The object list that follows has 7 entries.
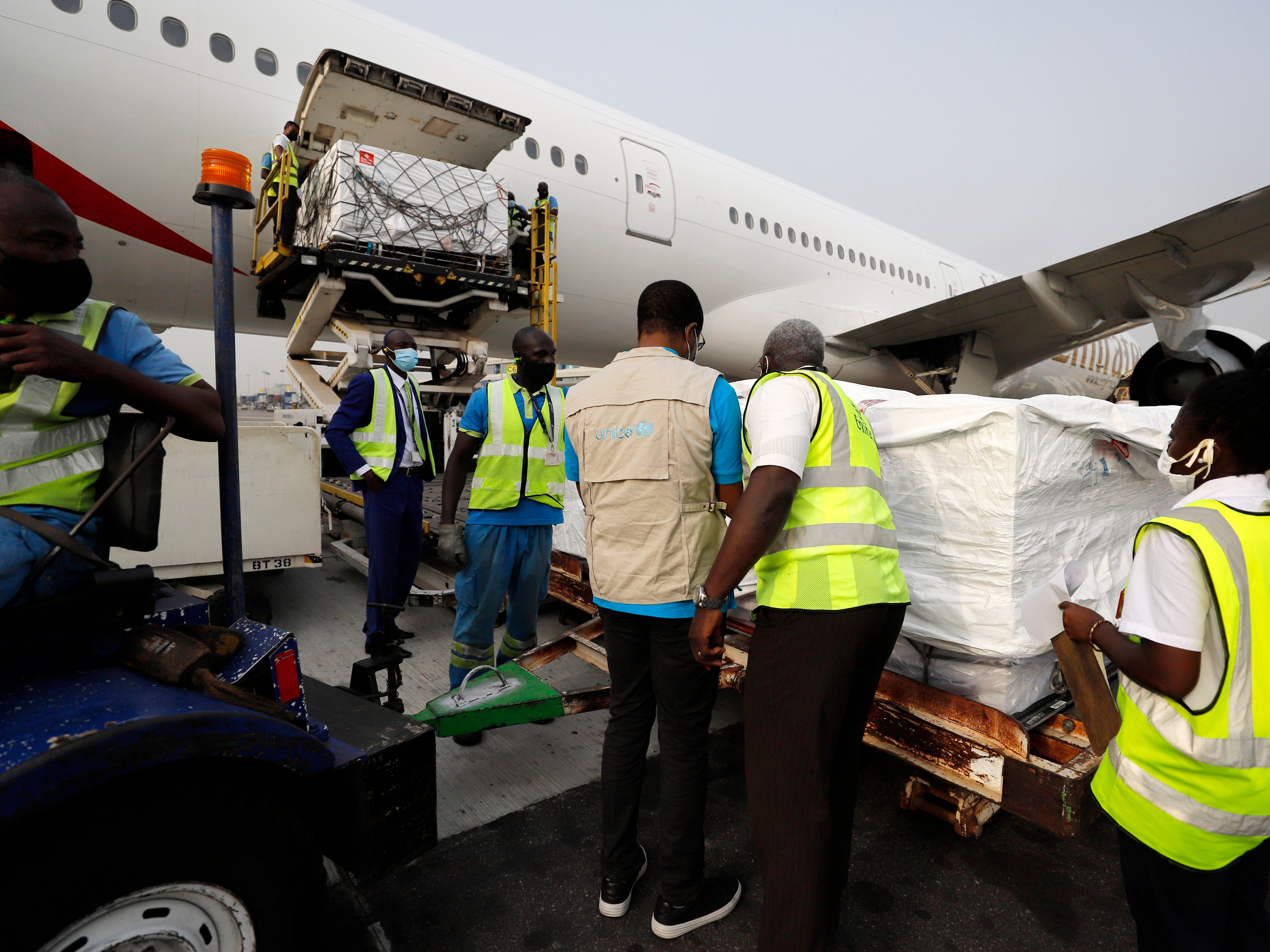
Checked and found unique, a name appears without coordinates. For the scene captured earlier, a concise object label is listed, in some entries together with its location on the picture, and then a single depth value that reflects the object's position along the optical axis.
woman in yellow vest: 1.29
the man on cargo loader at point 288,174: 5.16
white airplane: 4.71
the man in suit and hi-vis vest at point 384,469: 3.61
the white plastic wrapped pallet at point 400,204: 4.92
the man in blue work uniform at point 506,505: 3.21
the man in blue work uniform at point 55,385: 1.18
